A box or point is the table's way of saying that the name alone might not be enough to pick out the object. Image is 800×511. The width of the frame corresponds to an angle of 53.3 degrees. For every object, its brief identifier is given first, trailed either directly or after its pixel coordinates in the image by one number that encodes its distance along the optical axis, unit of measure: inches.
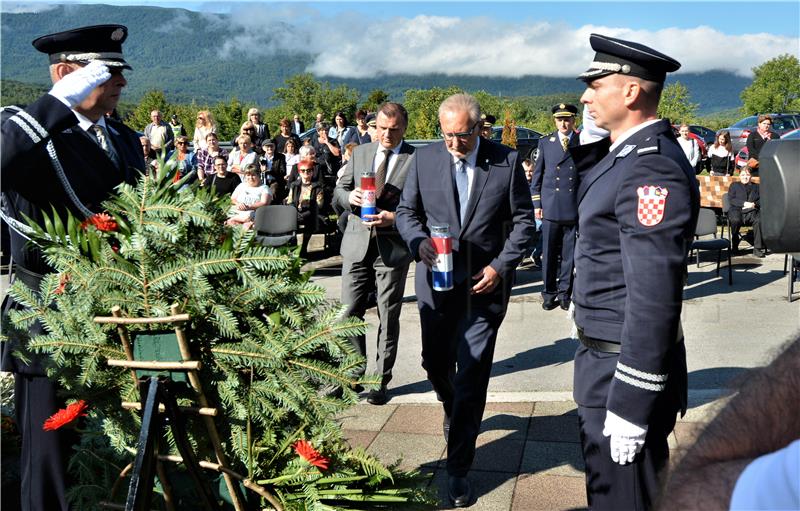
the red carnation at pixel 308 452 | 112.4
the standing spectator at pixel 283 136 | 663.1
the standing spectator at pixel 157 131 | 644.7
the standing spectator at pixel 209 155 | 561.8
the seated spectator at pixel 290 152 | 618.5
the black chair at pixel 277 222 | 417.1
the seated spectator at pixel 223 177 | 502.0
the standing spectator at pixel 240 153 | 545.7
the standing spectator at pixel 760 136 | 587.4
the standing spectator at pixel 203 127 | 613.2
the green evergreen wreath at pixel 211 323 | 105.9
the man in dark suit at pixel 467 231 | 181.5
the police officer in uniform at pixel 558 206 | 368.5
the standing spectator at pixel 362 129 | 625.7
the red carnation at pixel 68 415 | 109.0
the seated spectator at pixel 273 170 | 563.8
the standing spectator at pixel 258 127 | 673.6
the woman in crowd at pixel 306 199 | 519.5
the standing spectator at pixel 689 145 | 727.5
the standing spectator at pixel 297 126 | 818.2
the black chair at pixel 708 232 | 420.8
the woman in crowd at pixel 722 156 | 740.0
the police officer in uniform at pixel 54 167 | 128.6
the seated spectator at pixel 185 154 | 569.5
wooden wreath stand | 98.6
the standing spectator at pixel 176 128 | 681.8
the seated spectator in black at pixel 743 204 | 474.3
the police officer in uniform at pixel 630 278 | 113.8
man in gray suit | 233.9
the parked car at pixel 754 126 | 1049.5
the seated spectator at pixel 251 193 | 454.0
